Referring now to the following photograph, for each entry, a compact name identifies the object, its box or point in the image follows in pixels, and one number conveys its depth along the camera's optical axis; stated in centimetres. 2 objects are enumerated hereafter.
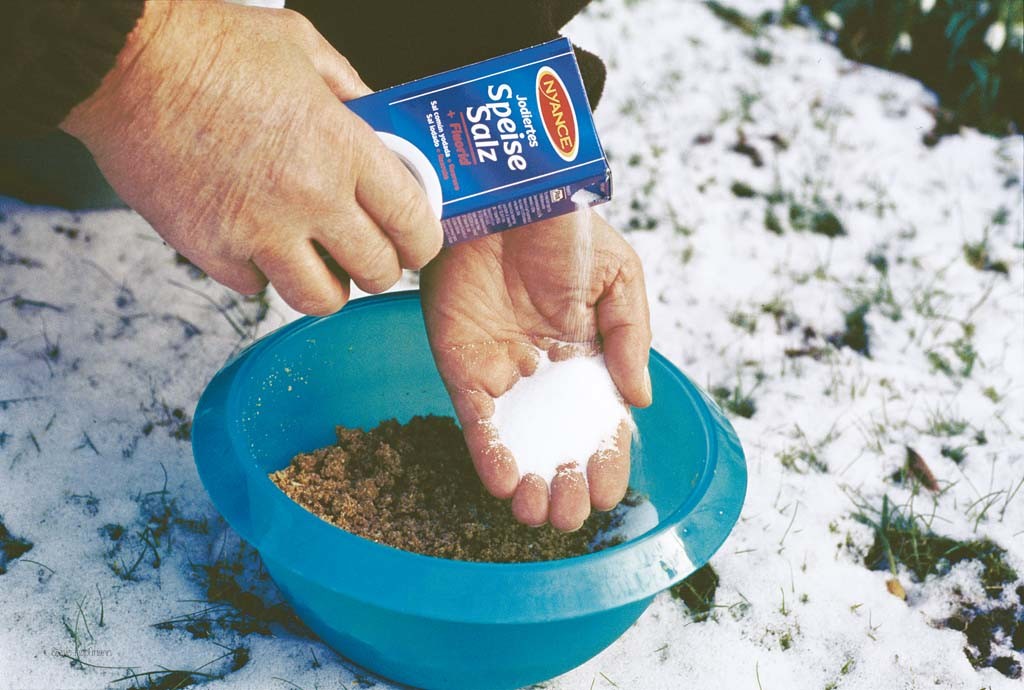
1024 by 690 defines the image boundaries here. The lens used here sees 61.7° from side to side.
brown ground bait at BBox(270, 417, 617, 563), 115
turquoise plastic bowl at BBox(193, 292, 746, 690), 90
